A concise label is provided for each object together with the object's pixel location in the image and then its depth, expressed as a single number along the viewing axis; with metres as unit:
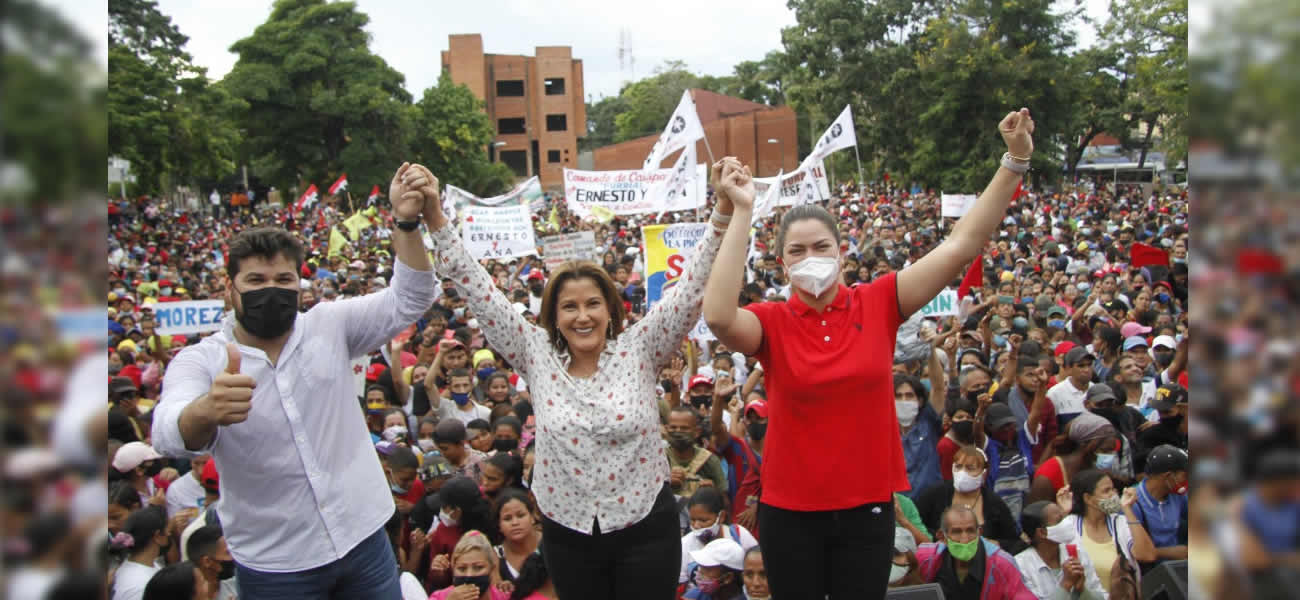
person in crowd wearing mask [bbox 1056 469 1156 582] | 4.50
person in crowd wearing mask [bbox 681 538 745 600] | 4.45
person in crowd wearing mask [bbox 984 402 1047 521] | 5.44
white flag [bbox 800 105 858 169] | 17.20
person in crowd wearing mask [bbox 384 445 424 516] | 5.52
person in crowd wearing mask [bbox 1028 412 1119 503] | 5.40
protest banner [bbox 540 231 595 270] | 11.52
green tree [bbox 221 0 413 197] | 42.44
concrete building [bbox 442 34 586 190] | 68.94
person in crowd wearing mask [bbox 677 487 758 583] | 4.63
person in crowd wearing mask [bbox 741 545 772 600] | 4.30
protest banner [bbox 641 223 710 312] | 8.49
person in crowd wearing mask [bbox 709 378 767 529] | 5.35
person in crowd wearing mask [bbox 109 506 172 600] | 4.04
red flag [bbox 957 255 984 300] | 7.13
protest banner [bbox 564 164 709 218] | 15.68
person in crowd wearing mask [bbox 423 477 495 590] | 4.93
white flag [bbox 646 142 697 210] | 15.48
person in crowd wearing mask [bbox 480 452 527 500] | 5.16
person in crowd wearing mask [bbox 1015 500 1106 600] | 4.38
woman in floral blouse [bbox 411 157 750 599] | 2.61
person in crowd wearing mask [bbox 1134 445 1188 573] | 4.64
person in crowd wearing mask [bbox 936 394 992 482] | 5.46
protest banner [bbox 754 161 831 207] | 16.91
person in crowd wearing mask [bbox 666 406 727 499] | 5.24
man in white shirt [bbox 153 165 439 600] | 2.49
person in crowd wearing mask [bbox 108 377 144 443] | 5.61
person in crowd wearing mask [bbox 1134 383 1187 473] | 5.89
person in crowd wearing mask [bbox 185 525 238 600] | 4.13
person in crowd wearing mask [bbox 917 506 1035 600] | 4.37
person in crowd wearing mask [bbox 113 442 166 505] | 5.19
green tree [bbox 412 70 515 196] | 50.88
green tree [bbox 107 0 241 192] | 20.51
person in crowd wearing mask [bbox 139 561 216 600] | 3.52
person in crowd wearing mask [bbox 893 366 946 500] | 5.35
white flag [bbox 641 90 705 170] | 15.68
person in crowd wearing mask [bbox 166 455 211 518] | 5.32
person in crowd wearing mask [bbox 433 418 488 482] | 5.57
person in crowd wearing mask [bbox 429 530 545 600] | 4.32
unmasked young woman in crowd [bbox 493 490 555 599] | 4.53
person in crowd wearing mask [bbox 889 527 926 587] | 4.39
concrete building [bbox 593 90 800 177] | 53.59
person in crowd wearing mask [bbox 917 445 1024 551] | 4.96
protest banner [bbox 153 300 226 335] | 8.48
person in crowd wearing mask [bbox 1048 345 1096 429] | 6.29
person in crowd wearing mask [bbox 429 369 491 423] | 6.93
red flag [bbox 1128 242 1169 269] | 11.02
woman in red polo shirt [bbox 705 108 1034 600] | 2.44
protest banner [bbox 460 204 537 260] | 13.26
